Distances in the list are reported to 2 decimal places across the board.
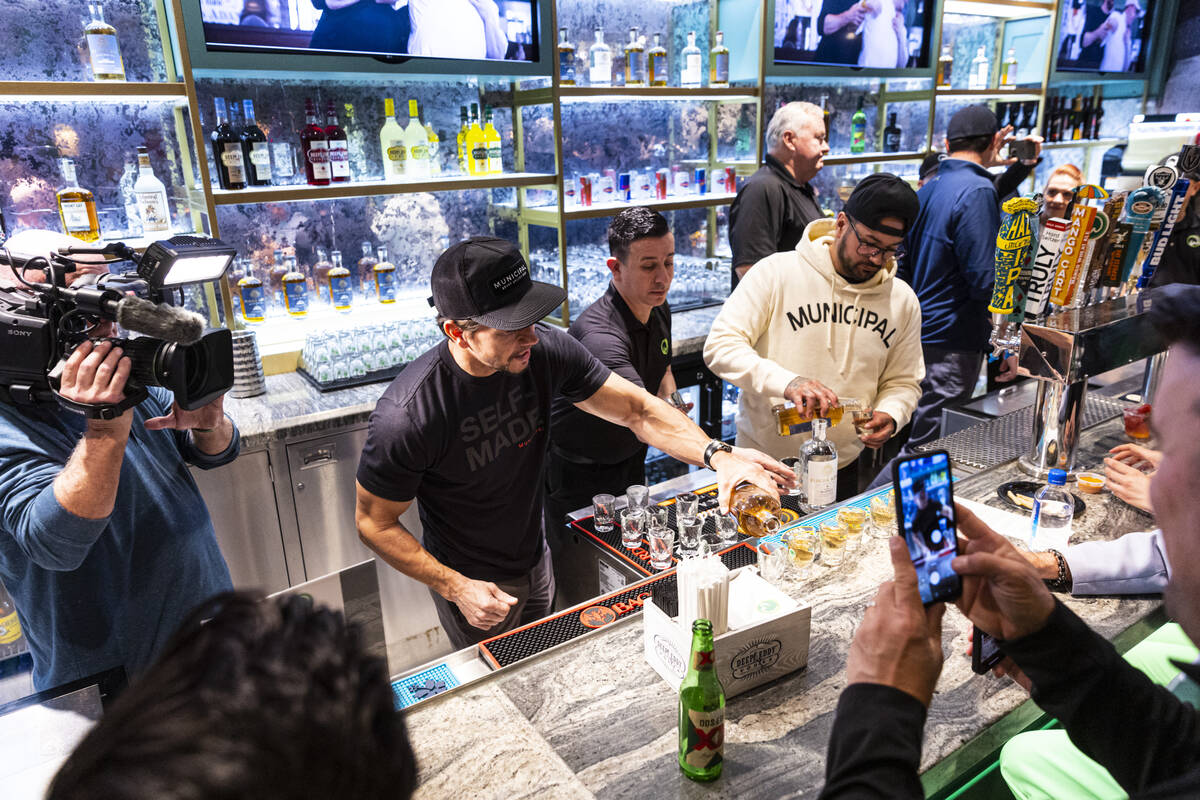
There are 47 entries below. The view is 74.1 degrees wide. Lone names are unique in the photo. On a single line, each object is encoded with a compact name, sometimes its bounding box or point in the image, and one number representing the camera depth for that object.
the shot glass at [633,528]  1.94
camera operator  1.40
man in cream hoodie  2.69
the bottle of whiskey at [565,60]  4.06
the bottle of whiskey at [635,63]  4.21
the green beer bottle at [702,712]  1.12
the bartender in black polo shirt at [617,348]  2.80
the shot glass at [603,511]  2.05
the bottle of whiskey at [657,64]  4.32
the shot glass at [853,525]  1.81
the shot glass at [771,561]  1.66
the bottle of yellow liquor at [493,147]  3.87
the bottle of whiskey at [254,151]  3.20
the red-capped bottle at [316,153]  3.28
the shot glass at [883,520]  1.85
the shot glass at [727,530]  1.87
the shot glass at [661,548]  1.82
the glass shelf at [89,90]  2.64
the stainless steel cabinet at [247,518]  2.79
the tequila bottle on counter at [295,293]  3.54
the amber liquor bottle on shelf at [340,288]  3.64
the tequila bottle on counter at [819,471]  2.02
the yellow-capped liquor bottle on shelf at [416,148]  3.64
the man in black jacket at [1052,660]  0.90
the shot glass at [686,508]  1.91
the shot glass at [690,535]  1.83
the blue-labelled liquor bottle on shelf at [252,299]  3.38
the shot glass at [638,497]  2.05
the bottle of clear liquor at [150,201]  3.09
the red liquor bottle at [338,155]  3.35
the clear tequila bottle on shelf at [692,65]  4.40
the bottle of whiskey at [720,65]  4.45
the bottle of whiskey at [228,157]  3.08
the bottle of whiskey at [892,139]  5.40
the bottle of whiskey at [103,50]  2.85
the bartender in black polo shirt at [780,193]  3.82
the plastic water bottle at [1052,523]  1.74
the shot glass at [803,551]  1.71
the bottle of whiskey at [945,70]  5.76
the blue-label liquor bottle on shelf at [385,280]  3.75
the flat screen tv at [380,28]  2.97
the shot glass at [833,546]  1.74
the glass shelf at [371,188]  3.08
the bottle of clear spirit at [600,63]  4.20
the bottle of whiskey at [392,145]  3.55
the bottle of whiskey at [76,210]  2.96
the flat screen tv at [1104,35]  6.07
